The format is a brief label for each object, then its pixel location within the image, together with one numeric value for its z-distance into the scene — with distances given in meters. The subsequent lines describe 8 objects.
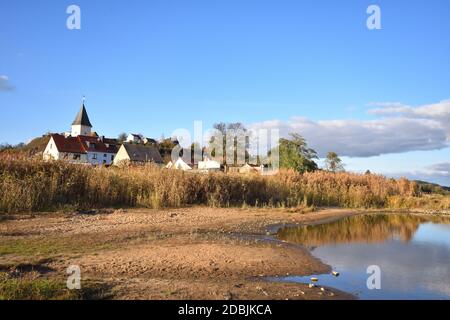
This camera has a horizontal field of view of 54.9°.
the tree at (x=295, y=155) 38.28
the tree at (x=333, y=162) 43.23
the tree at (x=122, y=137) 107.36
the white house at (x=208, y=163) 54.53
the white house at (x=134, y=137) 108.96
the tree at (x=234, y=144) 64.31
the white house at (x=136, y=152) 73.15
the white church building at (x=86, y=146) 70.00
